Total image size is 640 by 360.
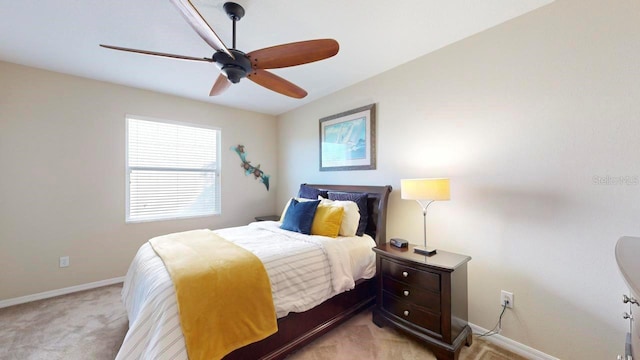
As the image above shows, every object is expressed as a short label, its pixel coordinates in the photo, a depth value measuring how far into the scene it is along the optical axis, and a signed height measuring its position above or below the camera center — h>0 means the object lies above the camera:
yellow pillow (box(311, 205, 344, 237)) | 2.34 -0.40
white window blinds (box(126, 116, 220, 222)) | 3.21 +0.18
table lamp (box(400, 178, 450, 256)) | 1.85 -0.07
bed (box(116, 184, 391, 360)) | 1.21 -0.84
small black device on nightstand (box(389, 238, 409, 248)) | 2.15 -0.57
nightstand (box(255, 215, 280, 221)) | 3.98 -0.61
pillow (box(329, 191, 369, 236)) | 2.55 -0.24
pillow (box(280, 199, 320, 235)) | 2.43 -0.37
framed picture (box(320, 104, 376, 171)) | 2.84 +0.54
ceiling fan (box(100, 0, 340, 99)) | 1.46 +0.84
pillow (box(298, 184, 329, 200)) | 3.15 -0.15
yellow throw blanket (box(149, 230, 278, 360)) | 1.28 -0.69
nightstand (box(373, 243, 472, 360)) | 1.68 -0.90
